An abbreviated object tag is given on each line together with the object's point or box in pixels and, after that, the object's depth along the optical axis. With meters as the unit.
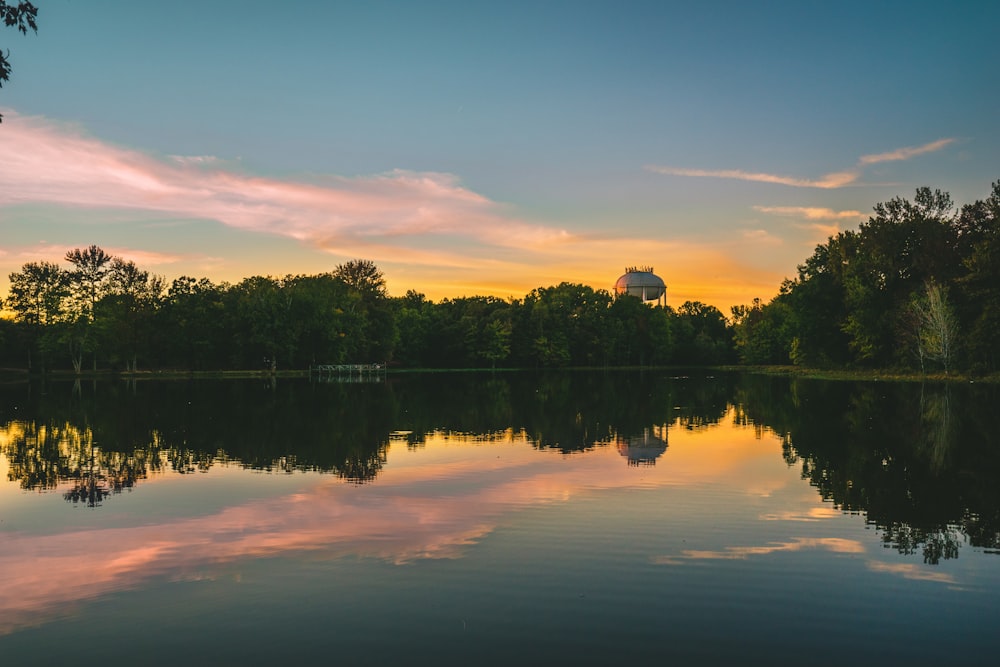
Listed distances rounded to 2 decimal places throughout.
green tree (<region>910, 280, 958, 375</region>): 68.19
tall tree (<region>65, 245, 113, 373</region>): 104.19
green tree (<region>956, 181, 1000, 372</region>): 64.38
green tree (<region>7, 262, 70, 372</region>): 105.06
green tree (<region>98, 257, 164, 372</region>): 102.75
